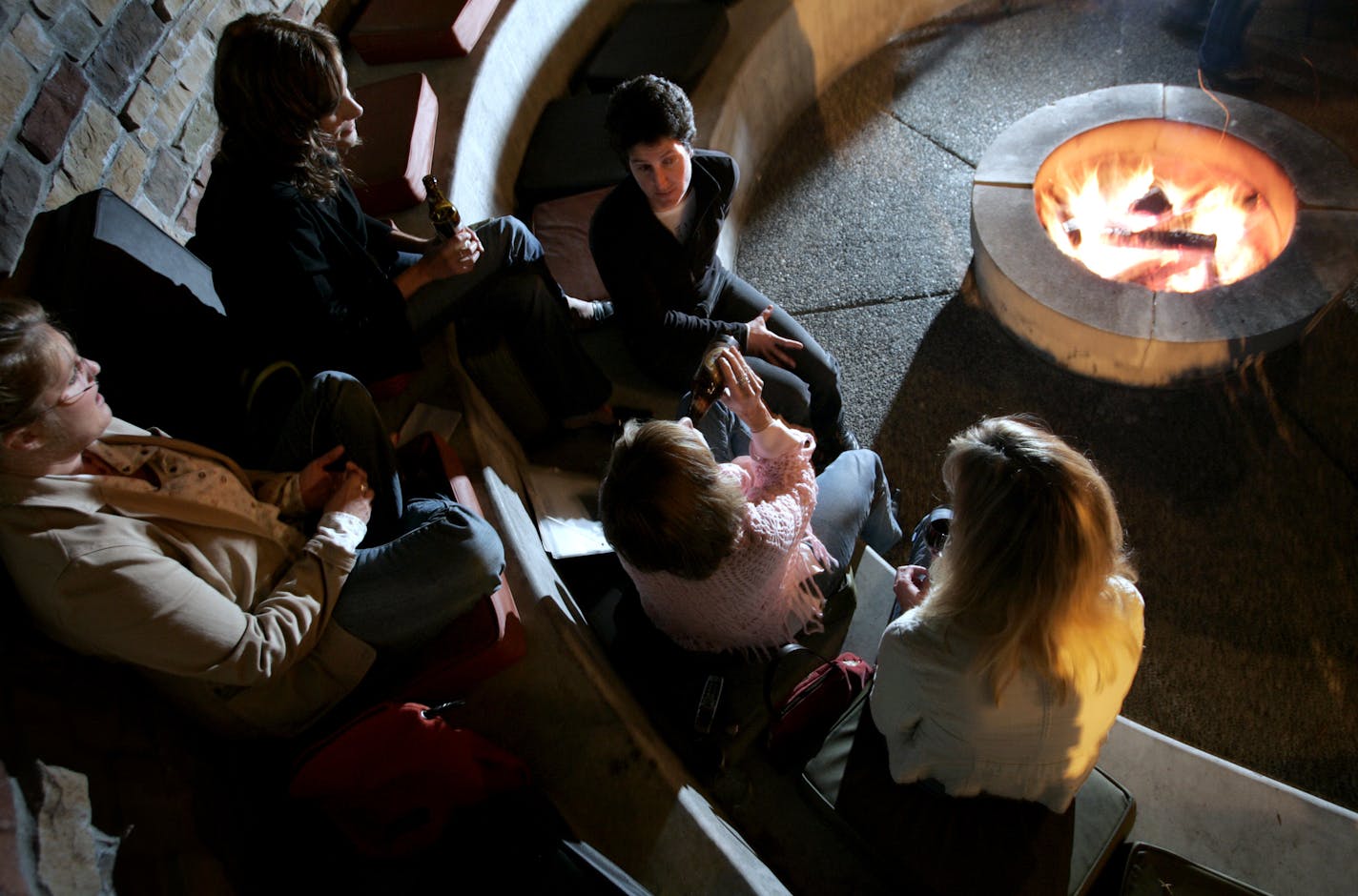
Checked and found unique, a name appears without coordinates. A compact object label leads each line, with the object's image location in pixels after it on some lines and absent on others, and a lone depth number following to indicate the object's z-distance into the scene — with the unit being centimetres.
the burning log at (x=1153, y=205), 366
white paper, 266
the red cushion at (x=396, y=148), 312
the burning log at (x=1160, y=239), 350
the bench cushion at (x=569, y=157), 355
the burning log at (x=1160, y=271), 353
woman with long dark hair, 219
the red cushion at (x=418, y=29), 353
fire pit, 316
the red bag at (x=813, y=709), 217
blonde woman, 163
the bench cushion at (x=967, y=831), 180
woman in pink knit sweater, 185
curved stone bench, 202
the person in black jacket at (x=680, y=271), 258
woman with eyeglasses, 164
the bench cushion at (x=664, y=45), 390
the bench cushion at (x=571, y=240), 334
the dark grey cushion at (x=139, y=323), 225
